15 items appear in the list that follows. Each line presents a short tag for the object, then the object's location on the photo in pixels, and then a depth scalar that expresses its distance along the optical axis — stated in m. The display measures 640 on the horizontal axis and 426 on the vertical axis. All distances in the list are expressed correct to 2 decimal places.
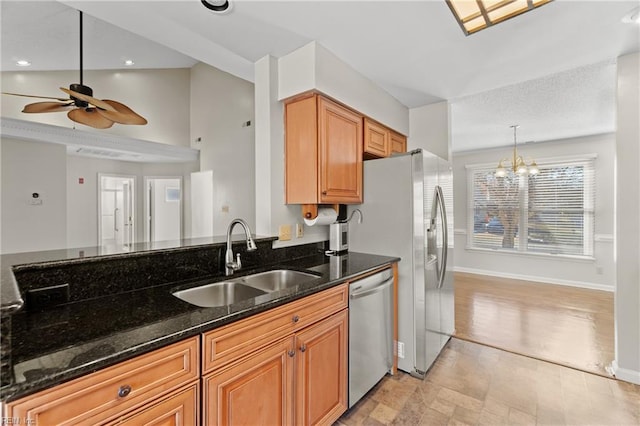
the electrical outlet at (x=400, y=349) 2.35
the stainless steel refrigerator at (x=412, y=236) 2.29
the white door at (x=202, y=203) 5.66
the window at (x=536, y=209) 4.88
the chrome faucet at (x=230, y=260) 1.75
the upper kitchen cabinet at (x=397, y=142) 3.07
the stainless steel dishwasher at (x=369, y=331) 1.88
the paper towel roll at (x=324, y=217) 2.38
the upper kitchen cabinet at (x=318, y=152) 2.14
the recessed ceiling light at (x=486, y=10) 1.66
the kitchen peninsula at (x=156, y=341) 0.80
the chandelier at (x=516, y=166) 4.41
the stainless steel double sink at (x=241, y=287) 1.63
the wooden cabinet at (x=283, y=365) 1.14
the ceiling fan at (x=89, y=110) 3.21
